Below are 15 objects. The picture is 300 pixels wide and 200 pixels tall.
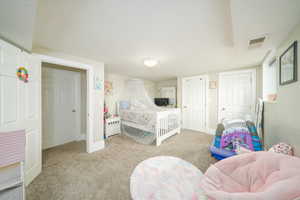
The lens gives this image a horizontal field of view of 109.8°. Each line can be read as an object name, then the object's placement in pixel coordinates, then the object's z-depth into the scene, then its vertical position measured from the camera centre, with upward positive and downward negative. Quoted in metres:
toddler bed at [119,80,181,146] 2.81 -0.54
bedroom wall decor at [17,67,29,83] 1.39 +0.35
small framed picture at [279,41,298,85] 1.19 +0.42
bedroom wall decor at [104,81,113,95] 3.59 +0.41
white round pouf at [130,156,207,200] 0.70 -0.63
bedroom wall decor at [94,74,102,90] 2.47 +0.41
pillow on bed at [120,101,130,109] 3.90 -0.21
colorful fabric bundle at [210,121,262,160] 1.73 -0.71
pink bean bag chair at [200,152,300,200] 0.51 -0.51
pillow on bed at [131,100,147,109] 3.55 -0.20
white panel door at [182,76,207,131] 3.78 -0.15
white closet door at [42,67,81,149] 2.58 -0.18
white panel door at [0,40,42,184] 1.21 -0.02
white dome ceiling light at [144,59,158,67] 2.25 +0.81
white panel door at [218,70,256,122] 3.02 +0.15
